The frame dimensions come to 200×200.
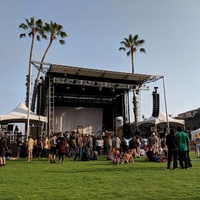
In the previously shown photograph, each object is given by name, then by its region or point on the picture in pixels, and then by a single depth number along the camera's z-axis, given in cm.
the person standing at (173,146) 811
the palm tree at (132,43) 2930
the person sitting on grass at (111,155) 1208
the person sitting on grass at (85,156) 1264
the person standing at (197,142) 1248
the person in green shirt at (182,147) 832
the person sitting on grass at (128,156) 1072
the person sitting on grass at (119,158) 1044
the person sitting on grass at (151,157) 1121
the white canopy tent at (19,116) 1736
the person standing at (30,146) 1260
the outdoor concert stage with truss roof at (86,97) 1973
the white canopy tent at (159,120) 2101
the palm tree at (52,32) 2466
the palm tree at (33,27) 2475
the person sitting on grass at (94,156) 1313
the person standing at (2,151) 982
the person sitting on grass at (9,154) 1364
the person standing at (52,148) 1169
